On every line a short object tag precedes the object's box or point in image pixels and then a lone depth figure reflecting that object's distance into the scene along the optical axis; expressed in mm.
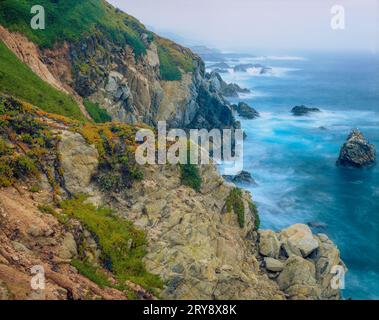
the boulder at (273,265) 33062
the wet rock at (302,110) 120756
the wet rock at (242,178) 69275
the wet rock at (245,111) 115062
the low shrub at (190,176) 32156
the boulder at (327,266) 35125
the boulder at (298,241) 36312
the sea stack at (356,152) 76562
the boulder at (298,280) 31656
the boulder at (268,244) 34625
